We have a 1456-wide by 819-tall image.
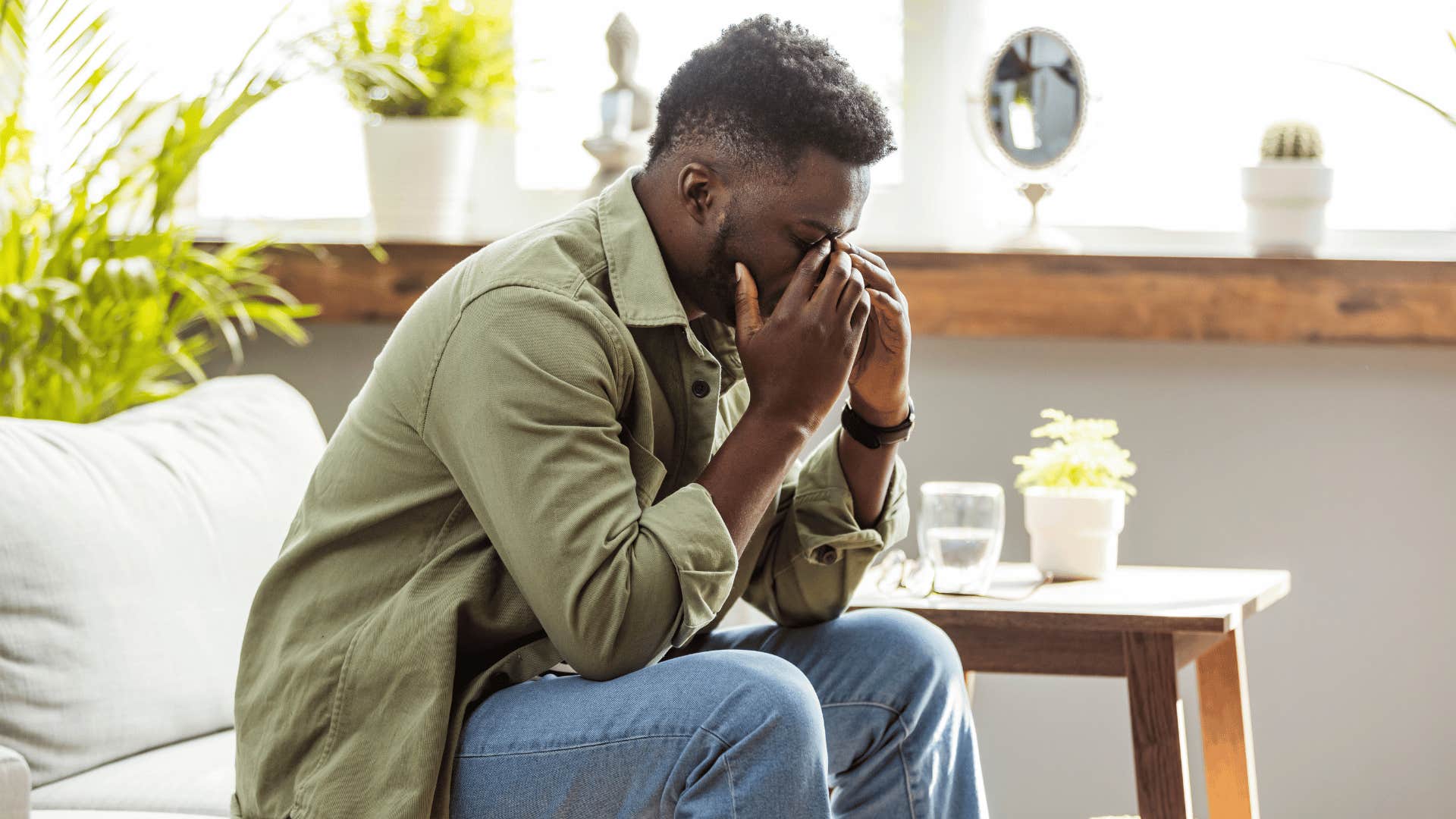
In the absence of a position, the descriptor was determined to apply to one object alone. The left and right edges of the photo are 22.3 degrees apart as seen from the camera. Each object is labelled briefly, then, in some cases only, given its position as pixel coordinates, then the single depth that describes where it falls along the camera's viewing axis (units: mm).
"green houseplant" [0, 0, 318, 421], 4397
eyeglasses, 4224
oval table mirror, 4579
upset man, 3592
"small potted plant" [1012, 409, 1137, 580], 4300
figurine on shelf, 4721
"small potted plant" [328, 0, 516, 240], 4748
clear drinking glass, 4220
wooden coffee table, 4078
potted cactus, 4569
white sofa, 3906
